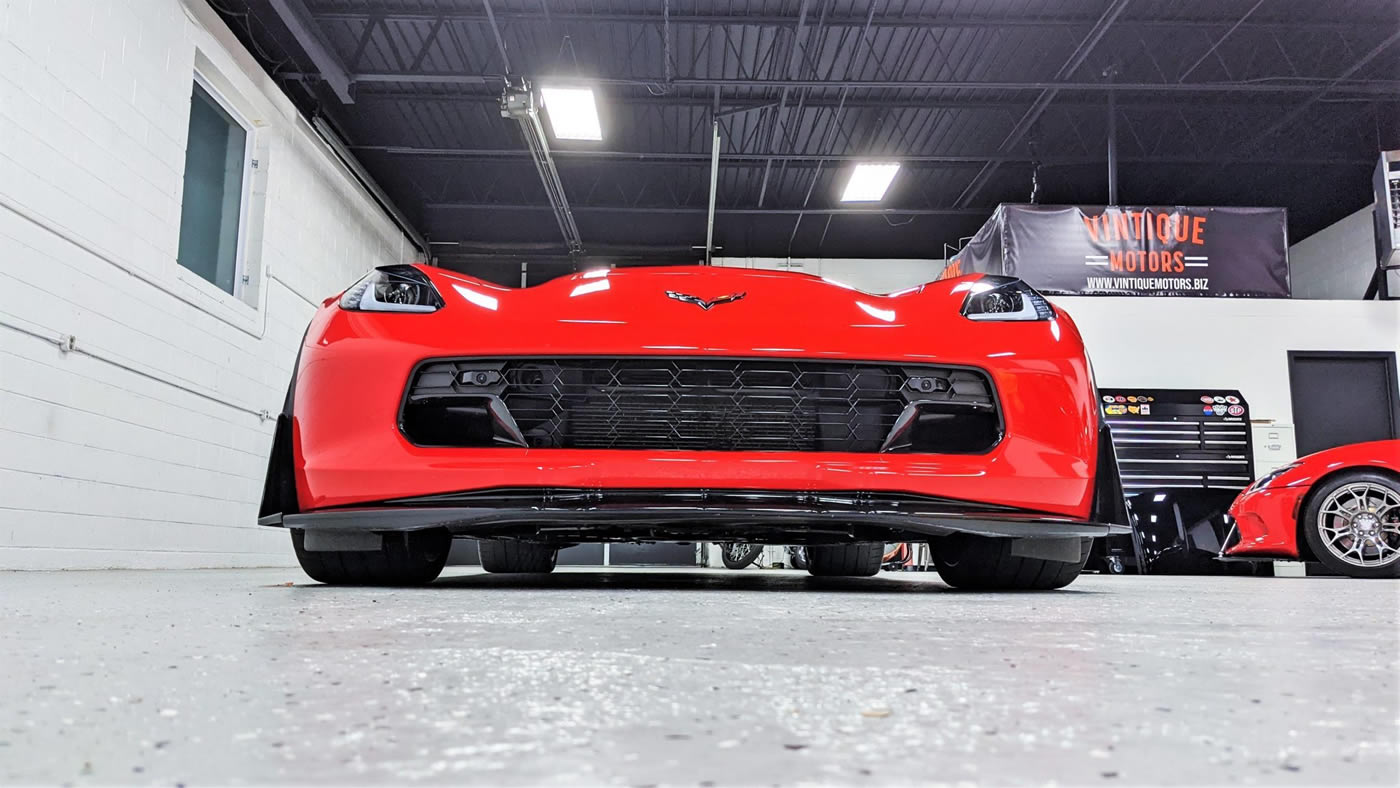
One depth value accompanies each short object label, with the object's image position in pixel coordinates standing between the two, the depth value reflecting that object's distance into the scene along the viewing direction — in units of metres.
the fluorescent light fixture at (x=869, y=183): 11.18
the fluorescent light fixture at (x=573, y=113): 9.05
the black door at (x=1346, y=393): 9.56
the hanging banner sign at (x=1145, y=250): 8.84
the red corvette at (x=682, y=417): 2.01
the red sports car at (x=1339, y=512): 5.20
